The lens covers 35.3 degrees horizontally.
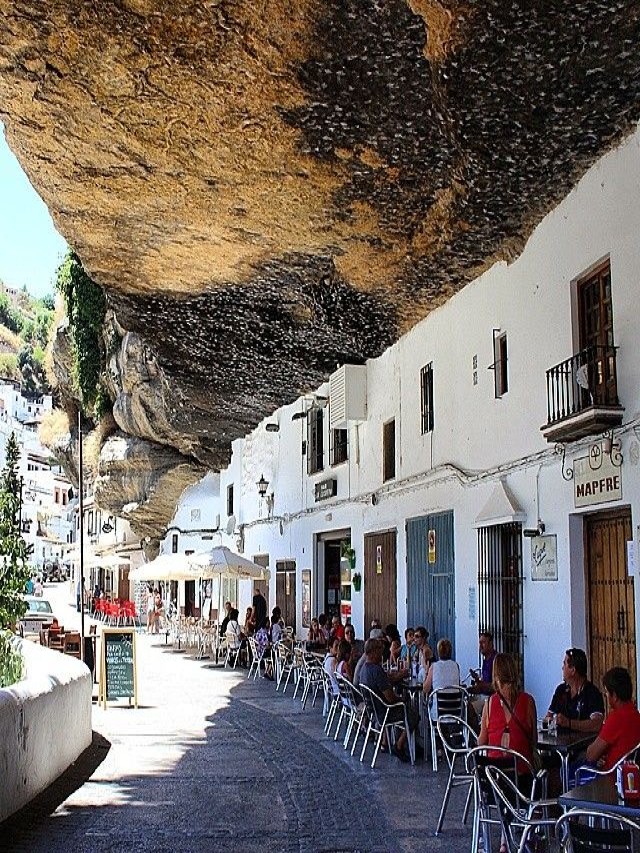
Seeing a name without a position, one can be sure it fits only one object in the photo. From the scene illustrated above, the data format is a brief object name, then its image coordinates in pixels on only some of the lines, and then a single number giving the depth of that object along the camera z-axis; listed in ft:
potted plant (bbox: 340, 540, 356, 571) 63.41
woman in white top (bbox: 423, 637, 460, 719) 34.42
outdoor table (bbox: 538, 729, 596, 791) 24.27
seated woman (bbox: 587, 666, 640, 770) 21.24
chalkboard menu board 48.49
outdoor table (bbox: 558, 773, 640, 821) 16.84
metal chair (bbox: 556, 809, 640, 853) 14.98
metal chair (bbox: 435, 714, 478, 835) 26.03
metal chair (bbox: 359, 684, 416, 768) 34.53
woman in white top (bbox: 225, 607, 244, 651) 72.79
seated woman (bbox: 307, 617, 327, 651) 56.95
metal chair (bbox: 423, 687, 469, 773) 32.86
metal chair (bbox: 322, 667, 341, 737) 42.07
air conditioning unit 61.26
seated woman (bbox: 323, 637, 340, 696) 42.42
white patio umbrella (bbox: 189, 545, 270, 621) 73.92
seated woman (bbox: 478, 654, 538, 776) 23.45
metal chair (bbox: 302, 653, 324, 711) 51.65
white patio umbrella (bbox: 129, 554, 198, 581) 79.10
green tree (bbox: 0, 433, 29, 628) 37.04
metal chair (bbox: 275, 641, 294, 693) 59.77
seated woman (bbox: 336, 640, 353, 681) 41.37
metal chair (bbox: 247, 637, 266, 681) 64.75
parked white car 91.01
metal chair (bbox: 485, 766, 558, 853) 19.30
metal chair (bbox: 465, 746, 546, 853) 21.63
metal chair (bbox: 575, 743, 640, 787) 19.93
